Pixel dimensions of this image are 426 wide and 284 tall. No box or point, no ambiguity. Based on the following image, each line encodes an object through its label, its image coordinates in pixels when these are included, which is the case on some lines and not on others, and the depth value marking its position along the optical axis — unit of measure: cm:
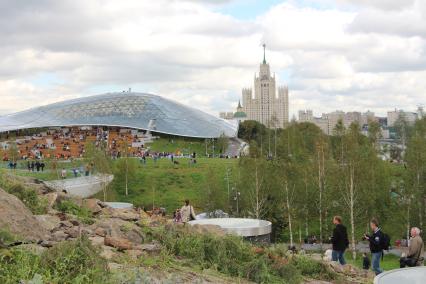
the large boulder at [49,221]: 862
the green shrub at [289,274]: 814
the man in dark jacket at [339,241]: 1074
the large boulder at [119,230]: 903
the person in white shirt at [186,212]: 1349
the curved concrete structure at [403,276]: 667
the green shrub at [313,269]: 920
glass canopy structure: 7544
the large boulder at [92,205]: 1184
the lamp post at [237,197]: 3242
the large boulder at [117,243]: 801
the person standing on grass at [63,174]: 3111
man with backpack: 1012
